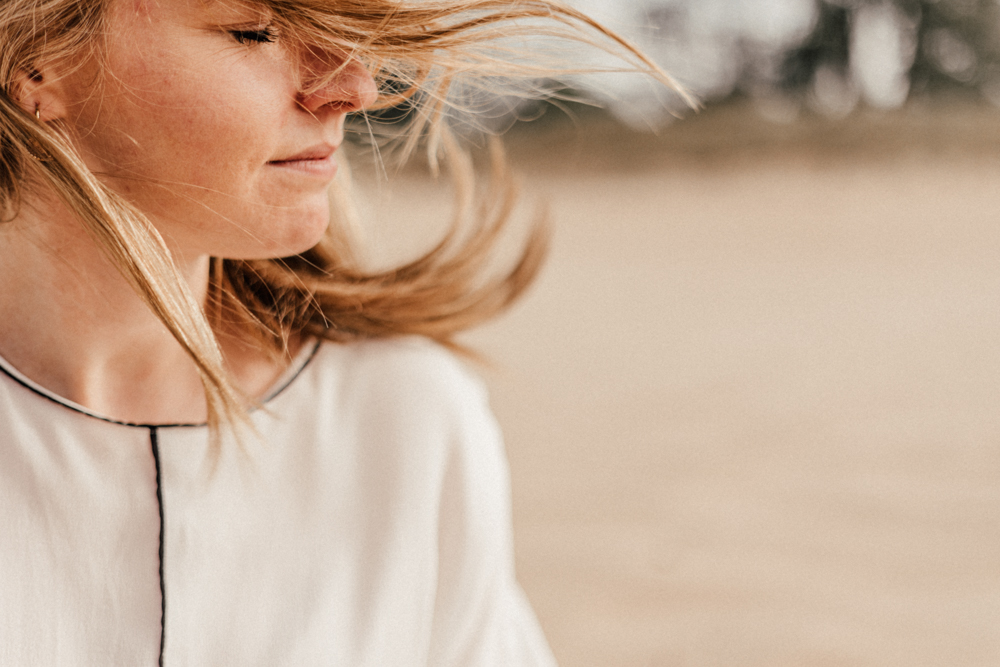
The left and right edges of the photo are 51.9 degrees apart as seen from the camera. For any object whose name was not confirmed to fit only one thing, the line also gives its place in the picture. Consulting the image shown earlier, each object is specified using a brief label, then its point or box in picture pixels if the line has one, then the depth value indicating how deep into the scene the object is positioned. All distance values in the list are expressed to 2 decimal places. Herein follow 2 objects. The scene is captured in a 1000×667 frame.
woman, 0.92
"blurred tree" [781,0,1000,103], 10.15
